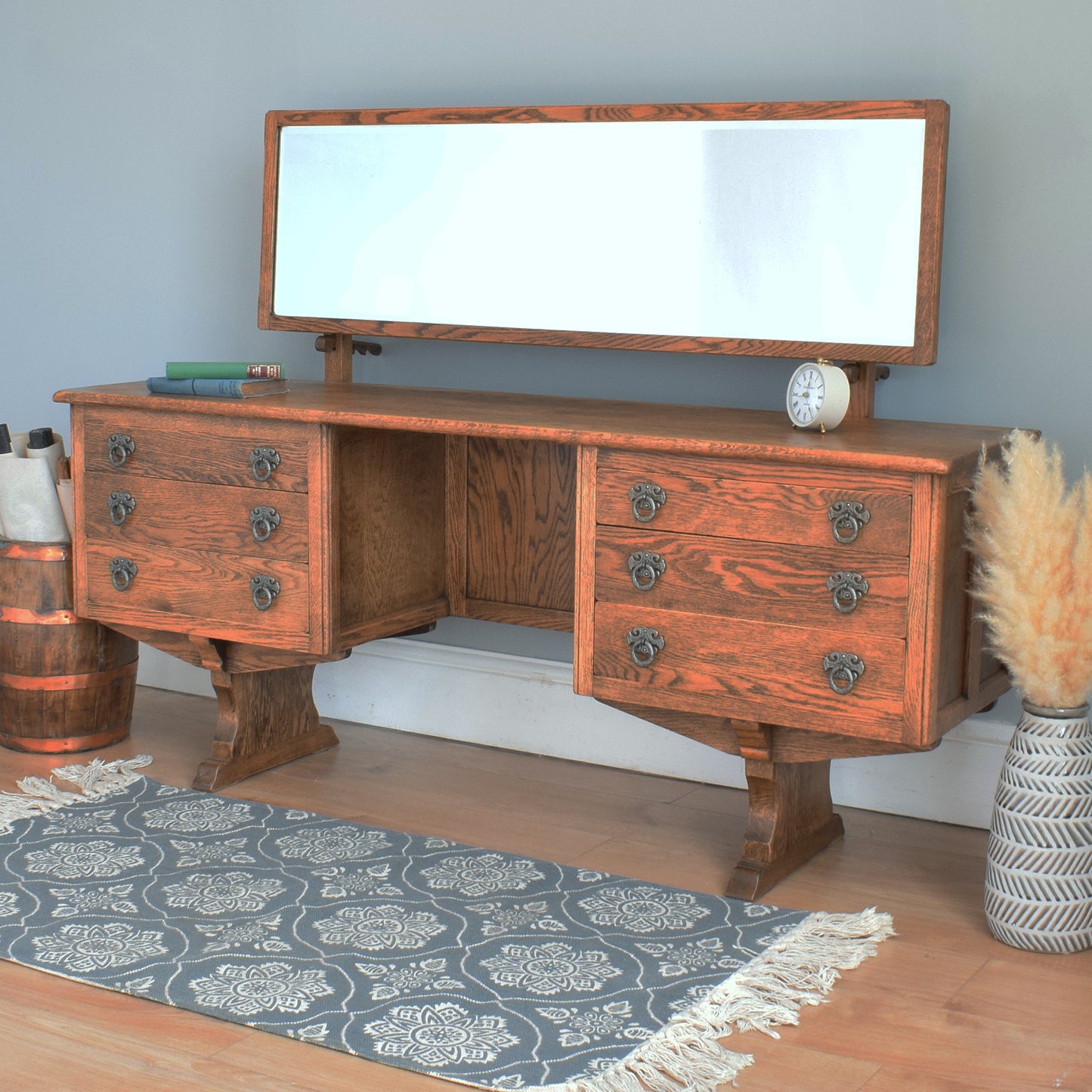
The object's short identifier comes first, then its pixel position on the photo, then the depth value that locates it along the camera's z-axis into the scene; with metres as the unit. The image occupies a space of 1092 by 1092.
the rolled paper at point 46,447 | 2.74
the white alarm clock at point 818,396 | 2.12
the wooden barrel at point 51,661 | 2.68
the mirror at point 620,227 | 2.27
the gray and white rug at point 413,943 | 1.70
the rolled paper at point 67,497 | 2.68
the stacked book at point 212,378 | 2.46
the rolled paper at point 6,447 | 2.76
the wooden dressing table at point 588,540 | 1.97
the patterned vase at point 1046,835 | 1.96
